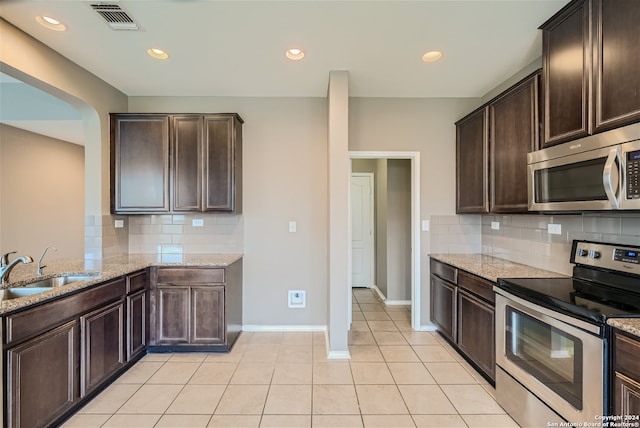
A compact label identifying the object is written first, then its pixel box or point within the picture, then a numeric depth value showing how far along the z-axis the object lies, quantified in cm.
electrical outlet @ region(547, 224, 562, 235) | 240
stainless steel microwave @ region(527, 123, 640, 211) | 147
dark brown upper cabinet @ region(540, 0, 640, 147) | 150
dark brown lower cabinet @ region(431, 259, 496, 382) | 234
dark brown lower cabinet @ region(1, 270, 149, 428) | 163
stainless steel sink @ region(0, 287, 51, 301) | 205
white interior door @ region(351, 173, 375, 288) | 554
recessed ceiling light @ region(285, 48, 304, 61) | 247
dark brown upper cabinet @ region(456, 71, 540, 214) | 229
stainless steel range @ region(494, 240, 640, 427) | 140
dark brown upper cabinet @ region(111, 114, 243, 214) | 314
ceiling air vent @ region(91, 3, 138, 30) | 193
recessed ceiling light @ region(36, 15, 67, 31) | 207
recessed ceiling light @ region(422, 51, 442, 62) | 253
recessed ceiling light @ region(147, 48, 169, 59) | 249
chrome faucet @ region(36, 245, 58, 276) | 231
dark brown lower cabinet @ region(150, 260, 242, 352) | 290
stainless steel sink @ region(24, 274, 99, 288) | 231
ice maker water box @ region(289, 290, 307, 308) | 349
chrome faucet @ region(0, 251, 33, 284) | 204
